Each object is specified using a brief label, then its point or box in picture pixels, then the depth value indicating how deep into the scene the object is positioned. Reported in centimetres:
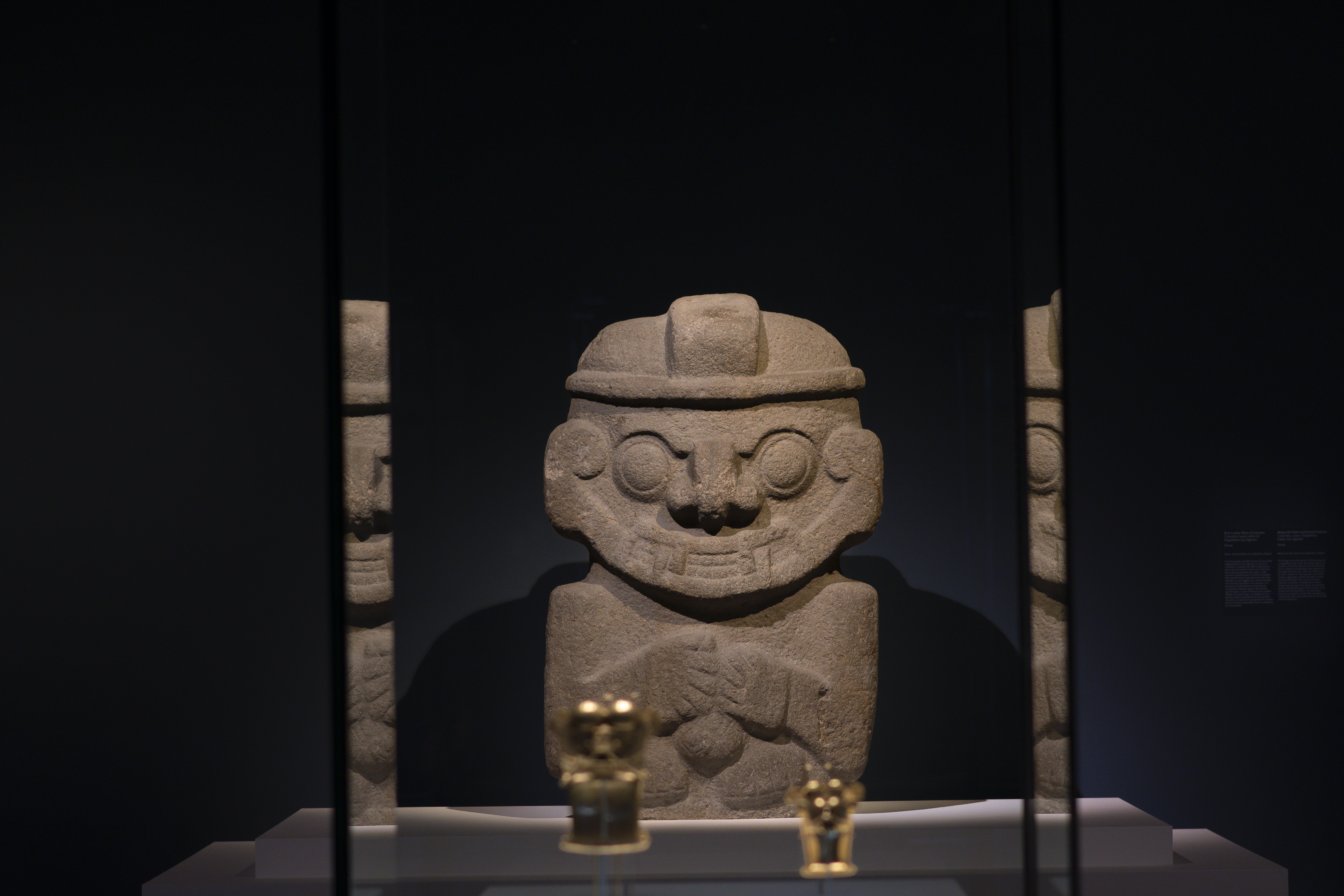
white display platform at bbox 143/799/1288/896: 203
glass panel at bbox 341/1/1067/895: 210
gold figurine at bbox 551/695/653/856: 196
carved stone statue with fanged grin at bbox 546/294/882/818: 315
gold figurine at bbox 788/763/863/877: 205
